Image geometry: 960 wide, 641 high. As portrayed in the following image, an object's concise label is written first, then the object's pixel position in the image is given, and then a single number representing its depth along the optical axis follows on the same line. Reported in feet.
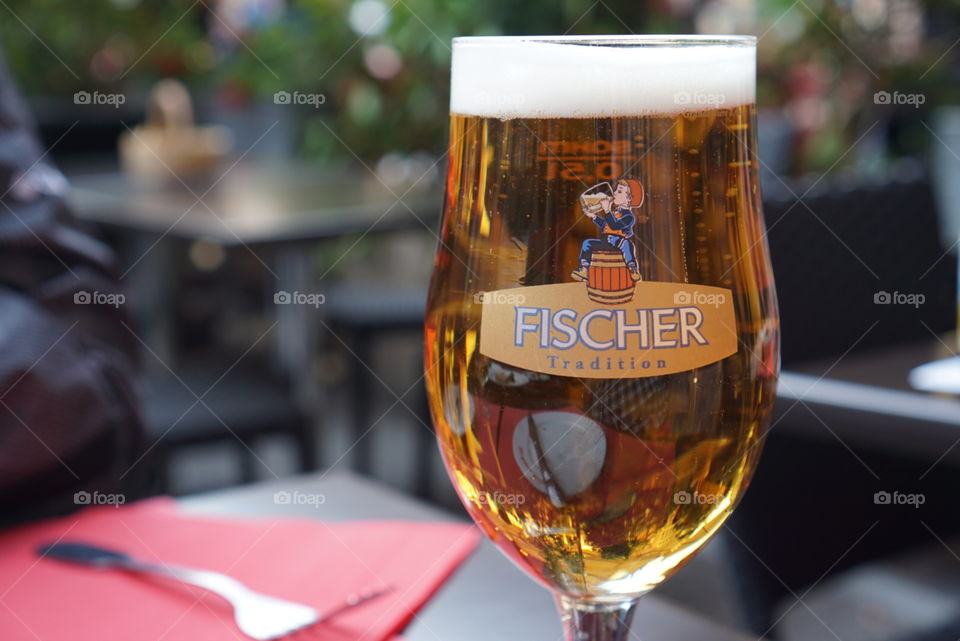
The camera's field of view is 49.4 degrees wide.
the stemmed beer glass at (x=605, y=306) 1.13
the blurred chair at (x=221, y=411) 6.49
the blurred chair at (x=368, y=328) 8.95
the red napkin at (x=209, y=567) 1.59
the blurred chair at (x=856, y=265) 4.69
